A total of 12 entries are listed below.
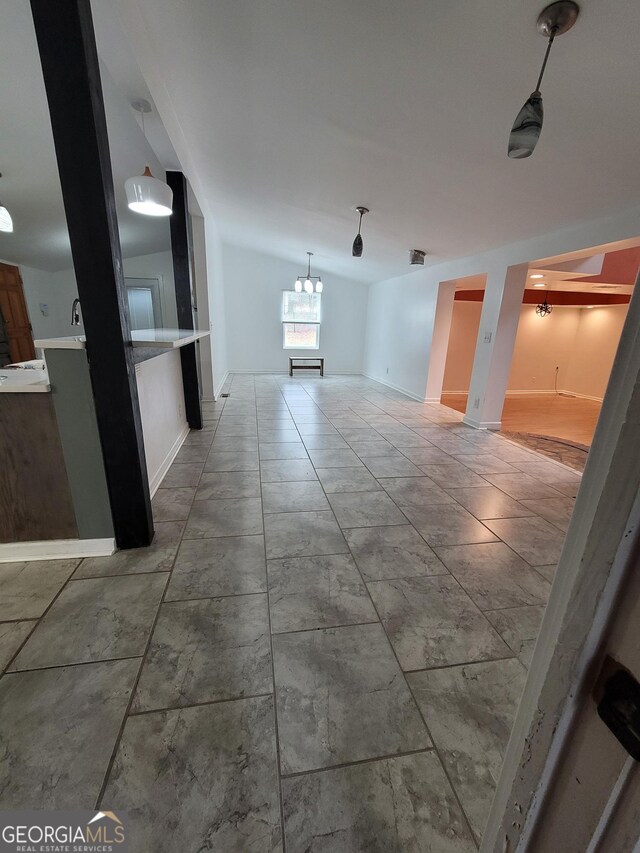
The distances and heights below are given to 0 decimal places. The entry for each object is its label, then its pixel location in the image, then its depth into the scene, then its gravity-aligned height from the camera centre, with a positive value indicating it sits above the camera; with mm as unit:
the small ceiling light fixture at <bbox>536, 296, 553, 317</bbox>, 7100 +459
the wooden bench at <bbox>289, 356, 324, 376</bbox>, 7852 -962
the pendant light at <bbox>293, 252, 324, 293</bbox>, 6359 +667
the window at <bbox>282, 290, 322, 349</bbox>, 8109 +78
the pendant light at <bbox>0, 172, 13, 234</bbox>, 2594 +663
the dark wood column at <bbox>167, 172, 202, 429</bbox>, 3371 +440
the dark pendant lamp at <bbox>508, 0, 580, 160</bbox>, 1319 +874
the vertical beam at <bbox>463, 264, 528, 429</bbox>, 4039 -179
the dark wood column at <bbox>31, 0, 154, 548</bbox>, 1317 +323
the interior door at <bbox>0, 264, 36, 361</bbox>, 4792 -21
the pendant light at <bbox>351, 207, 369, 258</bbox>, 3615 +817
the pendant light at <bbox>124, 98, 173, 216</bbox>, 2191 +775
